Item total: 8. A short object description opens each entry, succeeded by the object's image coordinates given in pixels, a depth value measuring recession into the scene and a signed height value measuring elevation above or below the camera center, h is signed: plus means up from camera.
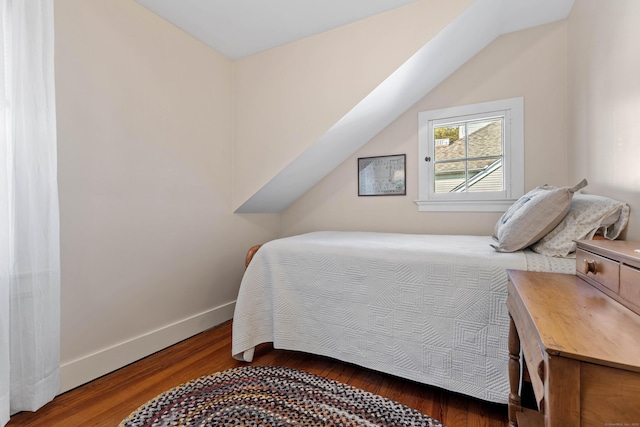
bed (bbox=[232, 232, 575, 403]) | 1.30 -0.53
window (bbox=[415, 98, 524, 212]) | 2.17 +0.40
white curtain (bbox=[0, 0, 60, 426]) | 1.16 +0.00
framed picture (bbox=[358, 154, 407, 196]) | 2.54 +0.29
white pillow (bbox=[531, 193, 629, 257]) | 1.20 -0.08
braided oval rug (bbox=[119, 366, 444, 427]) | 1.24 -0.93
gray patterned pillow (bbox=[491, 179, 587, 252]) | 1.28 -0.06
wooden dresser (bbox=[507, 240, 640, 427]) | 0.48 -0.26
